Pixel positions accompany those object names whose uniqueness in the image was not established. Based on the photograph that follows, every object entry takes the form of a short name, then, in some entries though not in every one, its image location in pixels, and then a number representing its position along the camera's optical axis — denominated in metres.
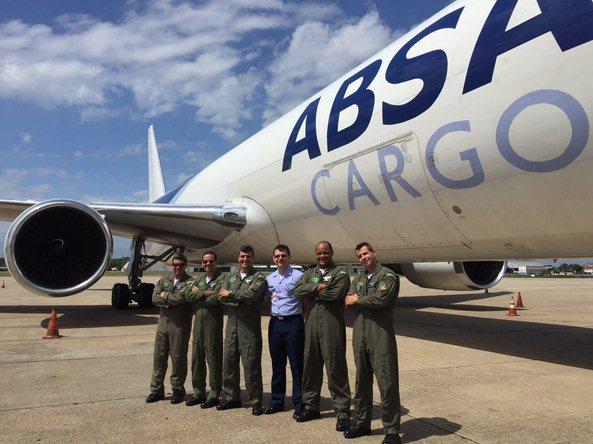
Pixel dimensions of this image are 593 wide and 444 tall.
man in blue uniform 4.11
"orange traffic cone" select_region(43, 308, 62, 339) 8.10
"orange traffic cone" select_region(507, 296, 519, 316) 11.41
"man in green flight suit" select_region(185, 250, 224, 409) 4.43
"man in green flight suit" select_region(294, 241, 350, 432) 3.85
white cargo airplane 4.51
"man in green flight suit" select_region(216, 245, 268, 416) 4.23
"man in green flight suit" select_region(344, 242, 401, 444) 3.45
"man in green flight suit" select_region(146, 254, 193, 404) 4.46
